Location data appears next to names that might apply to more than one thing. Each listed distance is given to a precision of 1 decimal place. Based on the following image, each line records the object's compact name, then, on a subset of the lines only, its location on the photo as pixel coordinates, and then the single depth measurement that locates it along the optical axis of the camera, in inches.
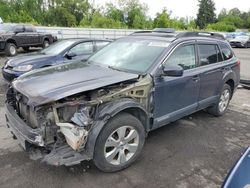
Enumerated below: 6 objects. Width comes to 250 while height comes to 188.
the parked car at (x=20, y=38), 384.7
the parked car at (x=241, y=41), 731.5
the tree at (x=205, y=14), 1938.0
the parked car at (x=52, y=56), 195.1
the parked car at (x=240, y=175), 59.6
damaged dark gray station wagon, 83.9
